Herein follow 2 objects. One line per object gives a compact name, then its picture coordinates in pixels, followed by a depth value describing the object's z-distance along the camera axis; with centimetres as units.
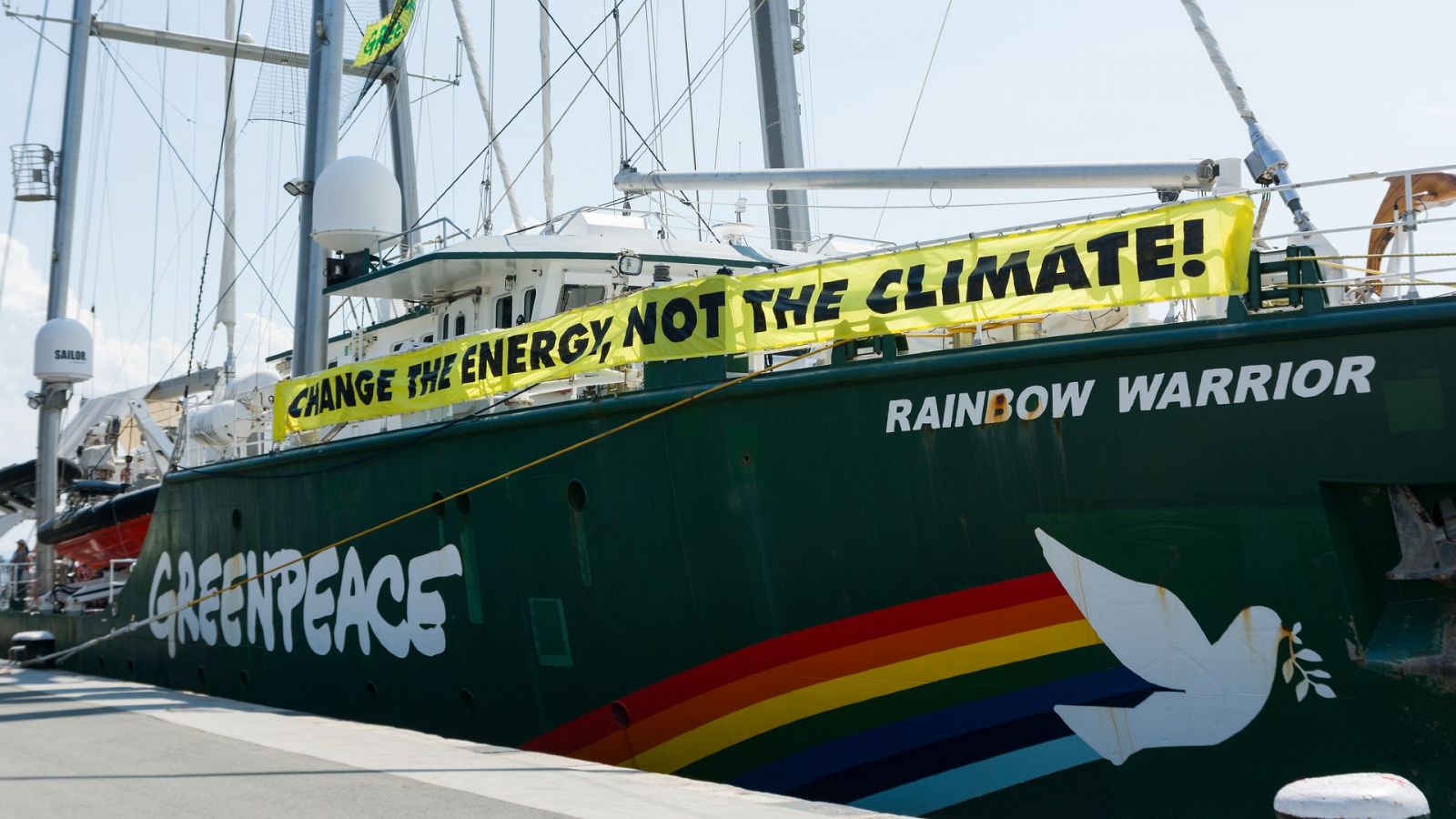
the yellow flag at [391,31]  1844
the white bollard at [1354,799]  459
